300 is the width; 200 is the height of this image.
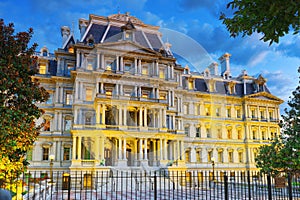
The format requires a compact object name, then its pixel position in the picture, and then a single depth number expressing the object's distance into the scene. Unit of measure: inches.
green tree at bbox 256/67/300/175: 711.1
